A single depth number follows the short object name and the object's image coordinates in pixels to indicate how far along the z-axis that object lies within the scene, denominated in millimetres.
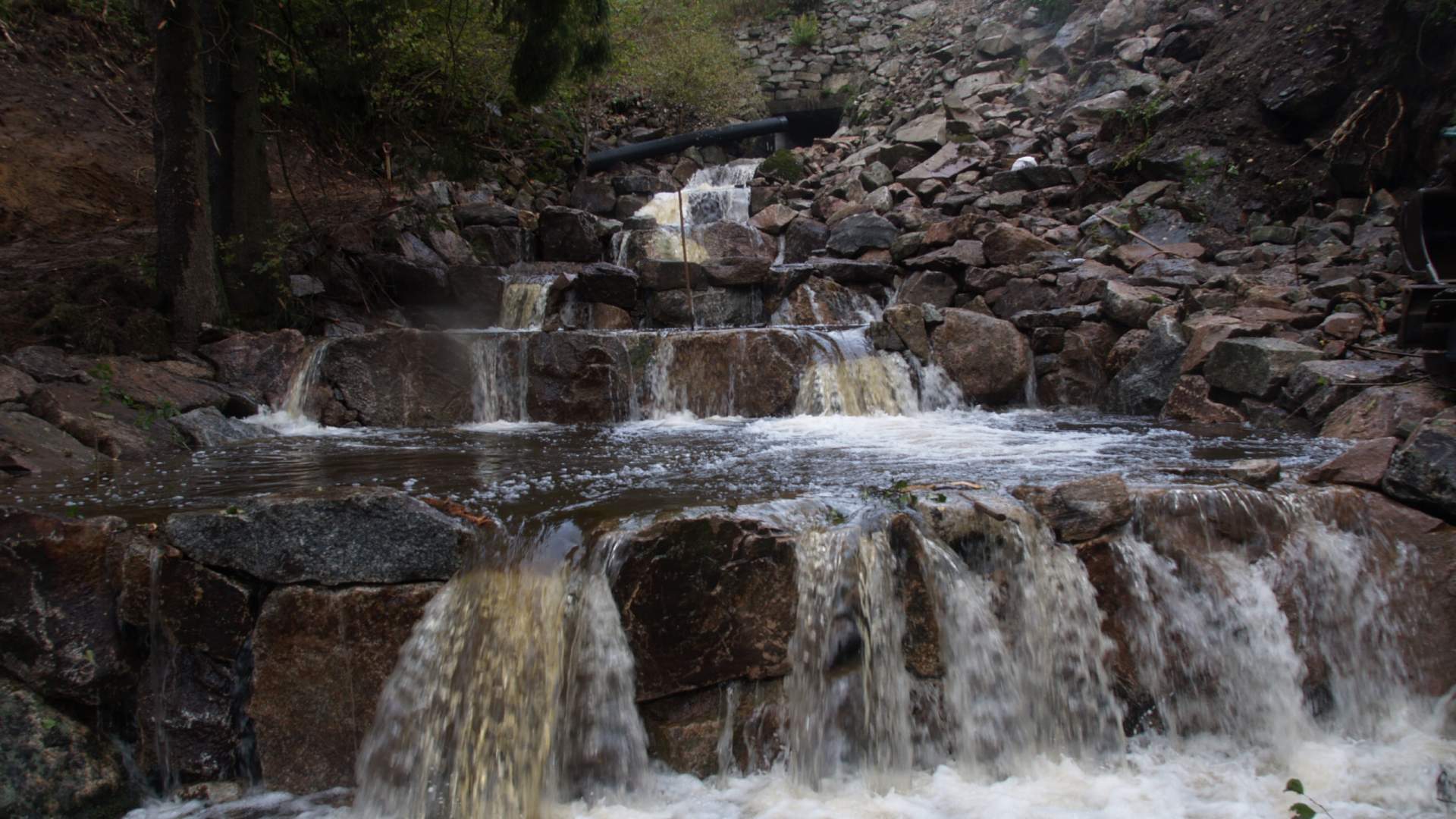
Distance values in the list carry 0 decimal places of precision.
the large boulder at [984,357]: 8203
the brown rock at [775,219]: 12719
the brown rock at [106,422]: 5434
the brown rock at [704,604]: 3461
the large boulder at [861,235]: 11125
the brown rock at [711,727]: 3387
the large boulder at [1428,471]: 3941
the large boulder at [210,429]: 6129
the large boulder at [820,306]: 9906
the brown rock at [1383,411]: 5438
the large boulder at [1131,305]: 8070
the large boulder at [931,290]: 9789
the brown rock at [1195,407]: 6914
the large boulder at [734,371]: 7910
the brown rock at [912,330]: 8281
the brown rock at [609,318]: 9625
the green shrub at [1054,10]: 16297
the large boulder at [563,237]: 11562
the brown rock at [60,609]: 3301
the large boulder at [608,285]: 9648
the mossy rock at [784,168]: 15016
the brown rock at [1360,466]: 4238
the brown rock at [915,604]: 3568
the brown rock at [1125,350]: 7895
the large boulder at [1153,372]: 7484
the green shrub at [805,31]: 19938
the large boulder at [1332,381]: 6086
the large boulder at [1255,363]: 6648
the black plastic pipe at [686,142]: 15266
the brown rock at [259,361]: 7285
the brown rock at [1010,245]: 9734
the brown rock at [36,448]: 4742
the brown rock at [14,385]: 5464
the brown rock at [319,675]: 3340
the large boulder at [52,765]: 3127
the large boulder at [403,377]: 7520
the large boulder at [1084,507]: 3895
